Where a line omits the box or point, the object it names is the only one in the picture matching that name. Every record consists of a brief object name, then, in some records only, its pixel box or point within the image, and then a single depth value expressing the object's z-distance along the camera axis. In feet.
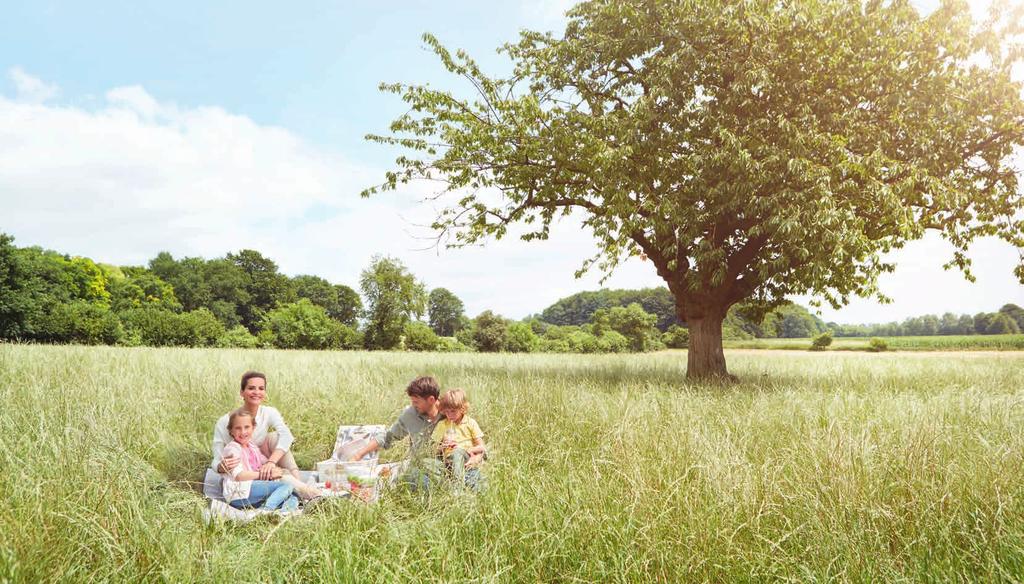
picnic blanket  13.66
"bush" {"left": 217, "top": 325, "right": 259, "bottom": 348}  128.88
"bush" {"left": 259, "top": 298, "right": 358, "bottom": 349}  138.51
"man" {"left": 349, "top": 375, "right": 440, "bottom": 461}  17.16
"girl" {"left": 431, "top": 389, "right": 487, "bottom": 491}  15.69
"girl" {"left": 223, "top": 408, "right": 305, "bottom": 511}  14.75
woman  17.03
